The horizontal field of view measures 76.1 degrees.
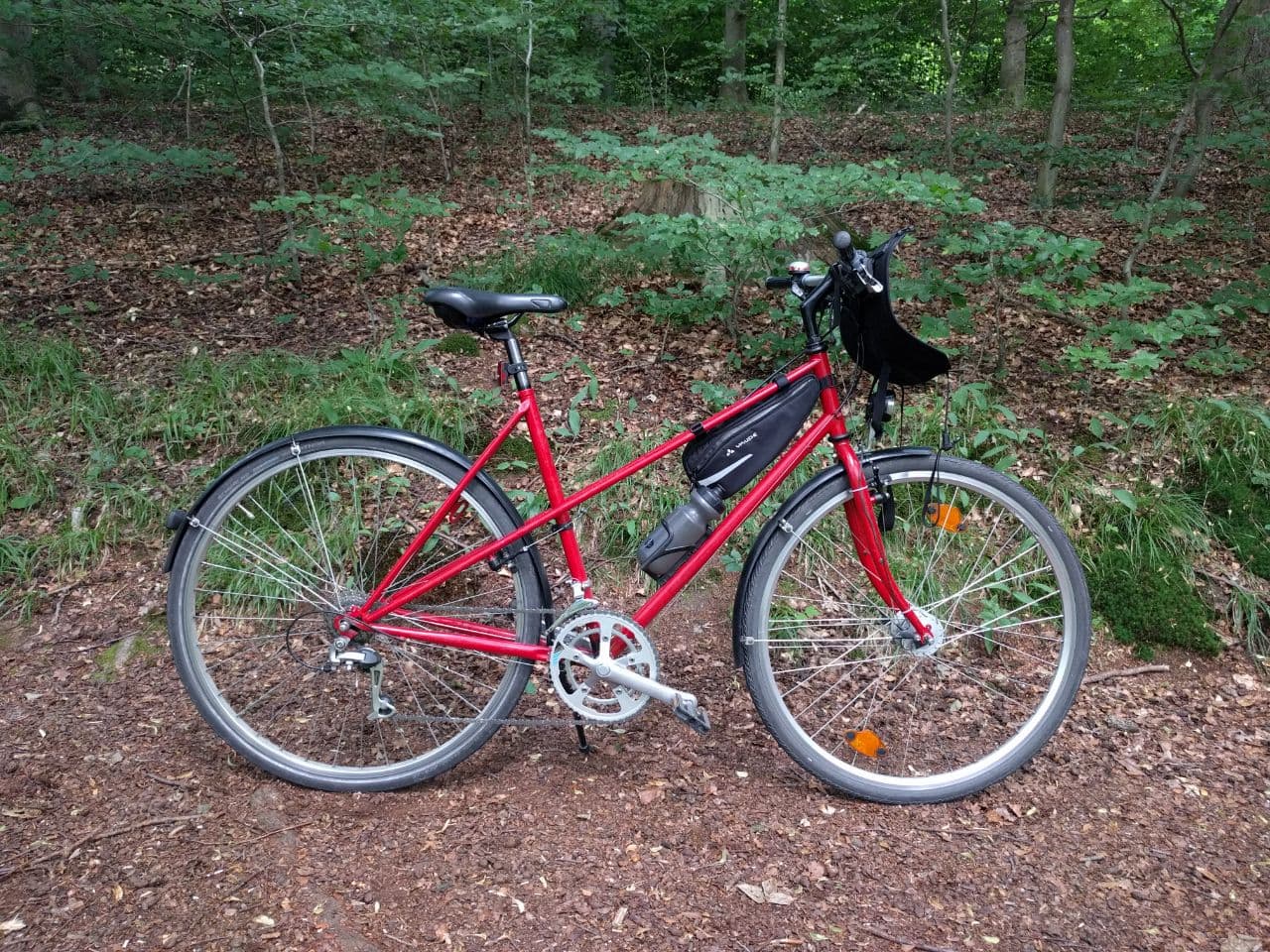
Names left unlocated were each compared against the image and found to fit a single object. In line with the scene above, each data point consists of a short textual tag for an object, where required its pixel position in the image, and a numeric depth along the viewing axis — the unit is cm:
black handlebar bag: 201
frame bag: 213
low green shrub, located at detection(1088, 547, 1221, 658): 297
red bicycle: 213
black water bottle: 218
